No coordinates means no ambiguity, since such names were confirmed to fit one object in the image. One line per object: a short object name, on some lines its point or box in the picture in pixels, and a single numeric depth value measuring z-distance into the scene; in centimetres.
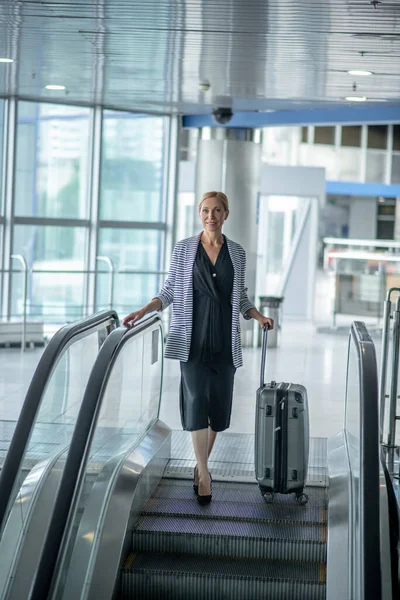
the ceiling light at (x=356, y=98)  1122
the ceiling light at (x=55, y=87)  1190
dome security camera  1285
